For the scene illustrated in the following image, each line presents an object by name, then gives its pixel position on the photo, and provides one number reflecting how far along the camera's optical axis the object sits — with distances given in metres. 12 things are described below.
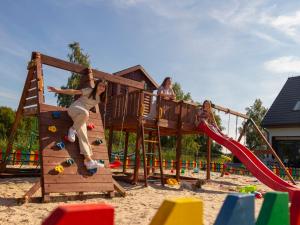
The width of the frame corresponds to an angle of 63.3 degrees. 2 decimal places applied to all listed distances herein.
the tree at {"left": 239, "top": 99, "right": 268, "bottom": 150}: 31.85
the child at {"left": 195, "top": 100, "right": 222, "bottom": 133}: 7.46
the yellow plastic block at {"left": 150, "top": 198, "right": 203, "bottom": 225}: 0.96
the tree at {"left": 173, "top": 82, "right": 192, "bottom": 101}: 27.06
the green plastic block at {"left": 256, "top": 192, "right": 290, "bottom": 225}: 1.17
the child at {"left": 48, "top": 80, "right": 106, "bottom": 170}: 4.50
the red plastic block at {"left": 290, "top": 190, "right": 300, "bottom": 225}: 1.29
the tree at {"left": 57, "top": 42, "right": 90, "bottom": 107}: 22.28
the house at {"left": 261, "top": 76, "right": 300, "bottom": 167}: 15.85
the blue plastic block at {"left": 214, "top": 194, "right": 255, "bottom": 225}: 1.07
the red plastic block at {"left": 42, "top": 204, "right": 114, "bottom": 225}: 0.83
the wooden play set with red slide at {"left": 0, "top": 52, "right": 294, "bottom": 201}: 4.20
